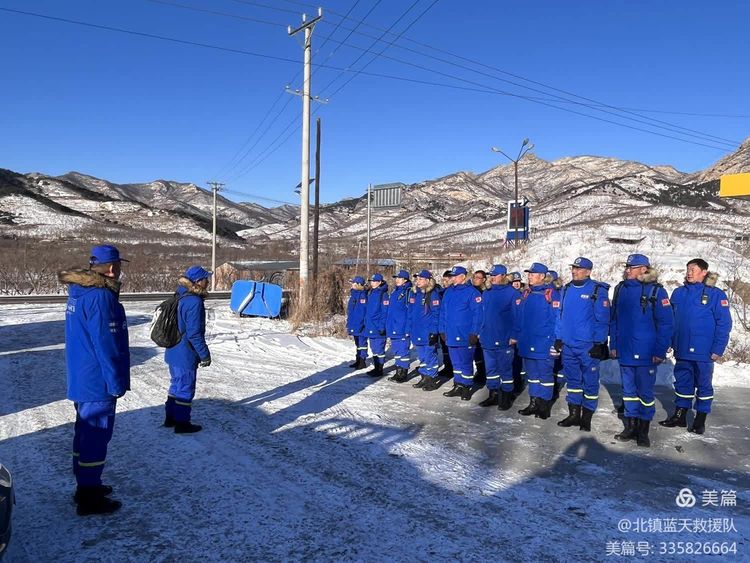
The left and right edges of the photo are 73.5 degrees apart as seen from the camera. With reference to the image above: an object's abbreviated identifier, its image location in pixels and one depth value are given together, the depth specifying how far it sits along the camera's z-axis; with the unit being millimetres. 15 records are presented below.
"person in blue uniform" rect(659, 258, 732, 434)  6004
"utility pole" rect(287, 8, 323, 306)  16750
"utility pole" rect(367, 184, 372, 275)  27219
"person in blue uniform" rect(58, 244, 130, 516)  3711
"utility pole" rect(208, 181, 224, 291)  33531
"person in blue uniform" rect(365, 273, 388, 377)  8875
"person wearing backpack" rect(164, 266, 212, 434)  5336
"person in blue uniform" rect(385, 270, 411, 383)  8555
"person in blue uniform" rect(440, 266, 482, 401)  7496
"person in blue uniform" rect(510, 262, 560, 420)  6520
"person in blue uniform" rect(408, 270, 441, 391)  8078
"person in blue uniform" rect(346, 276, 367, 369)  9188
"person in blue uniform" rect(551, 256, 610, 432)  5957
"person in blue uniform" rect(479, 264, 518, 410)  7020
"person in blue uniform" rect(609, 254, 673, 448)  5594
